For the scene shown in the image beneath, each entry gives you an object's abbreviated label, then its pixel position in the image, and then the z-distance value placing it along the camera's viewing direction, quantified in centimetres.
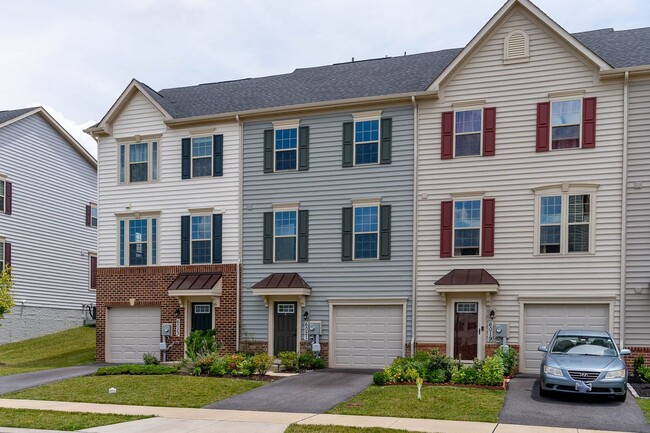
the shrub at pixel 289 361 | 2012
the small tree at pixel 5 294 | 2469
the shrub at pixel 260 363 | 1881
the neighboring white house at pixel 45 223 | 2989
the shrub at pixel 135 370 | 1930
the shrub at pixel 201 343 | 2217
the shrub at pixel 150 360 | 2244
